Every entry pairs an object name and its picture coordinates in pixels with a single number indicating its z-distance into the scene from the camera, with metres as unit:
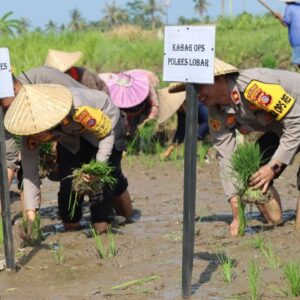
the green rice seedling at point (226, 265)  7.98
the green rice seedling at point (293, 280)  7.20
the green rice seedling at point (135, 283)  8.07
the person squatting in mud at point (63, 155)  10.18
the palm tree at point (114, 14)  175.69
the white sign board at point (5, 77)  8.72
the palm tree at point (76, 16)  174.78
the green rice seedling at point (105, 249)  9.46
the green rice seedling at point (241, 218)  9.80
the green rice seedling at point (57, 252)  9.46
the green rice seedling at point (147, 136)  17.87
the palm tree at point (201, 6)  157.49
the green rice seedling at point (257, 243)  9.21
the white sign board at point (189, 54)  7.08
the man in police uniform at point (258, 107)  9.31
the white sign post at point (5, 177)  8.73
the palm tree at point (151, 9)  175.59
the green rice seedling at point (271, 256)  8.40
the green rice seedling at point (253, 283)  7.19
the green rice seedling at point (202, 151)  17.02
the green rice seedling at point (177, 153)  17.50
